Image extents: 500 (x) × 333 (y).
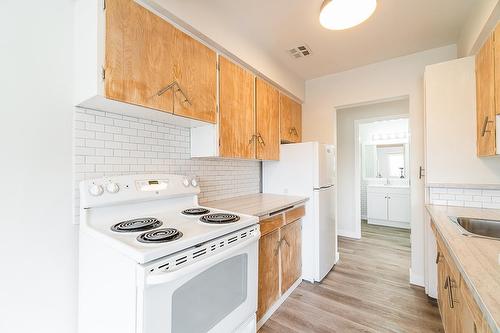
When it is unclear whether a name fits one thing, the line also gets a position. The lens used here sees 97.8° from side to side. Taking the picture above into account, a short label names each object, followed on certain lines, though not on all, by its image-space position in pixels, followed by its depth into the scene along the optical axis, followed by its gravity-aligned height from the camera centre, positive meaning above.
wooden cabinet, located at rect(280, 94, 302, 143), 2.68 +0.61
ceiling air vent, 2.29 +1.26
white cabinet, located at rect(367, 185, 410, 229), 4.35 -0.82
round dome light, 1.31 +0.97
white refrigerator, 2.34 -0.25
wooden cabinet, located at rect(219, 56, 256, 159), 1.76 +0.49
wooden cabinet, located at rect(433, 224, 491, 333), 0.73 -0.66
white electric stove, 0.84 -0.42
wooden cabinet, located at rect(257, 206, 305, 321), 1.74 -0.81
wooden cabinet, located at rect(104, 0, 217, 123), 1.11 +0.62
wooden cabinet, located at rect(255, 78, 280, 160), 2.21 +0.50
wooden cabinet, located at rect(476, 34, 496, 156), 1.36 +0.45
